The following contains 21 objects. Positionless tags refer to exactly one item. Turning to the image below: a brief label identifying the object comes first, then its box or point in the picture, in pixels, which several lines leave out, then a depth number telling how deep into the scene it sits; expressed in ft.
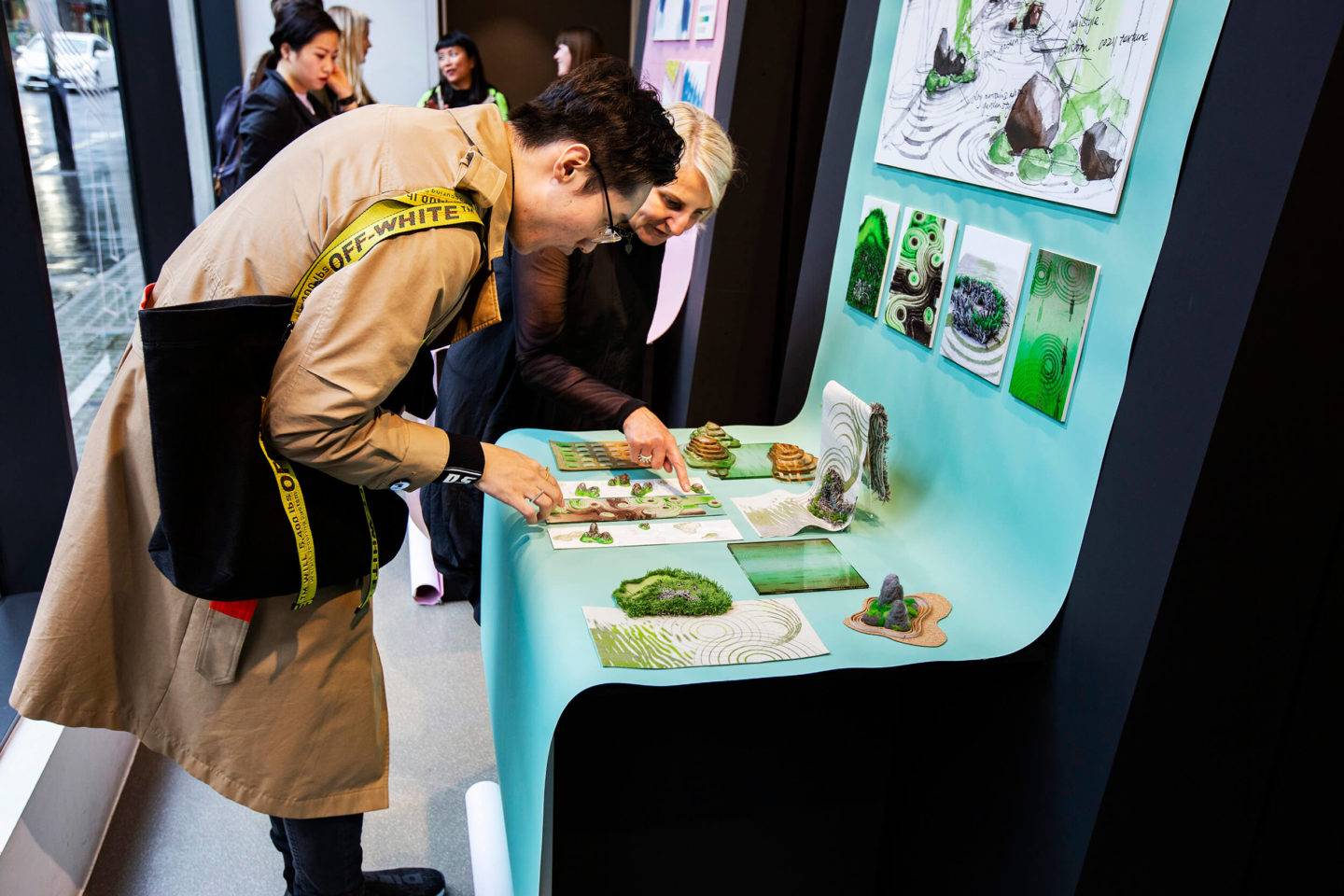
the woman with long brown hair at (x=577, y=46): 15.70
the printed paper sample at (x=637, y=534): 5.14
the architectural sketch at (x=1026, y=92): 4.06
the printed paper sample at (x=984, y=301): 4.82
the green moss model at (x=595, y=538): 5.14
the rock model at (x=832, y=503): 5.40
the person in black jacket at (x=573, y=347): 5.98
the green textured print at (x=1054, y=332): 4.33
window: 9.47
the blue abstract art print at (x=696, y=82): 11.02
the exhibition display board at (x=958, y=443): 4.03
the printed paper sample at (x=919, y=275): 5.43
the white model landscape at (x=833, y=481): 5.22
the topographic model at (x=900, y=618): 4.38
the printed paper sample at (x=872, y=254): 5.98
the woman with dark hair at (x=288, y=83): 11.82
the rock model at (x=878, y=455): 5.19
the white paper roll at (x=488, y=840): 6.23
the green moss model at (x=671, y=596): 4.48
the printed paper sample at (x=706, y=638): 4.11
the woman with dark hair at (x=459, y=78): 15.87
